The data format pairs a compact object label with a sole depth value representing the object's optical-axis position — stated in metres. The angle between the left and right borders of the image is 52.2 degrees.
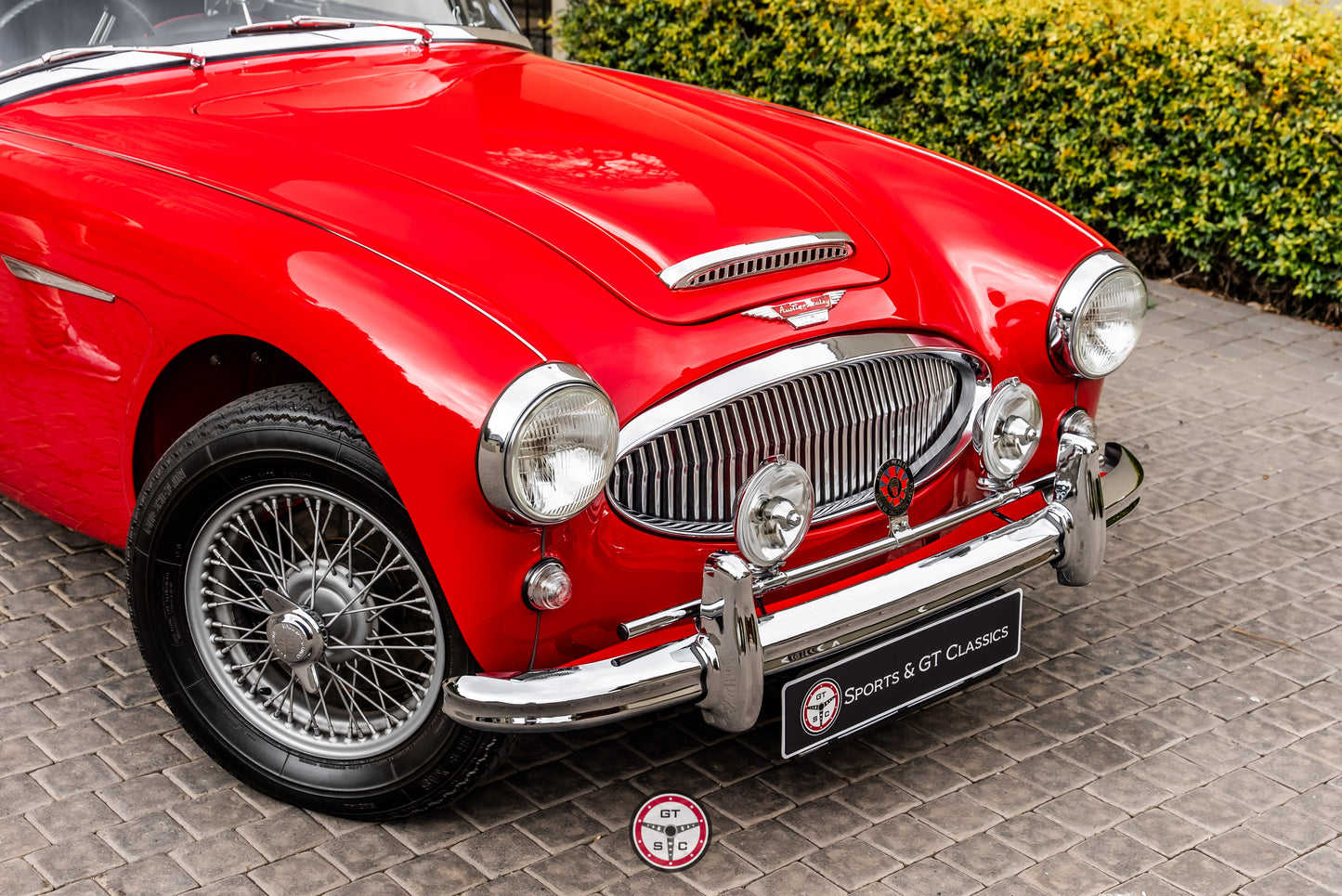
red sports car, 2.45
